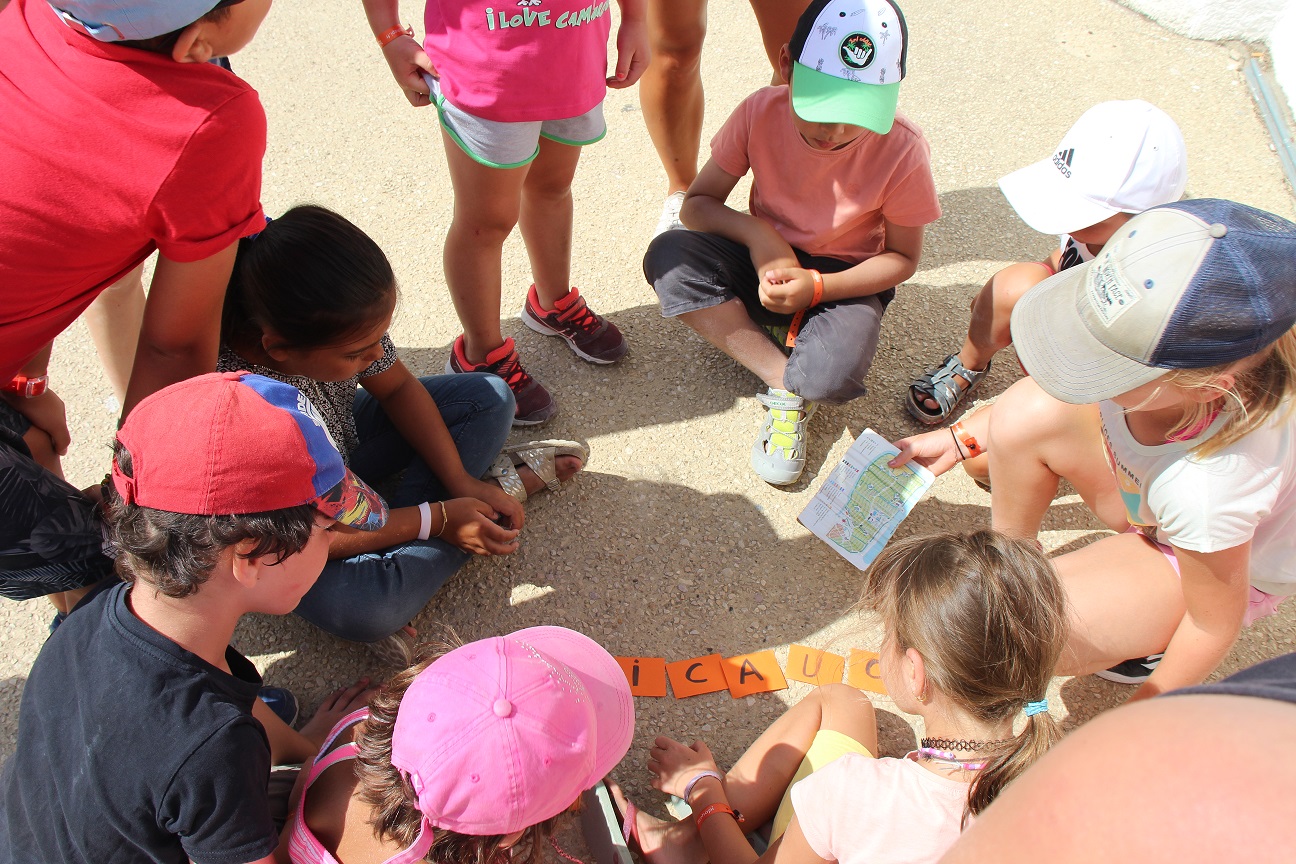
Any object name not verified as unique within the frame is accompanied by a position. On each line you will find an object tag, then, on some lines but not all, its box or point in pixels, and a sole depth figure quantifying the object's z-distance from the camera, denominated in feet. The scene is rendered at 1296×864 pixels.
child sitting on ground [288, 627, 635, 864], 3.95
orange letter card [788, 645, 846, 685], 6.62
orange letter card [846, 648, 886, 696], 6.59
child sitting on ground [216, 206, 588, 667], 5.70
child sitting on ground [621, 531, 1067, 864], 4.42
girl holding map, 4.27
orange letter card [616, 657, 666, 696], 6.48
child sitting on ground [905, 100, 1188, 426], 6.66
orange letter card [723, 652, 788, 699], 6.54
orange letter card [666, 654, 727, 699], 6.51
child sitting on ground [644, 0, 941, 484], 7.10
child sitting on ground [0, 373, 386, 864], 4.04
